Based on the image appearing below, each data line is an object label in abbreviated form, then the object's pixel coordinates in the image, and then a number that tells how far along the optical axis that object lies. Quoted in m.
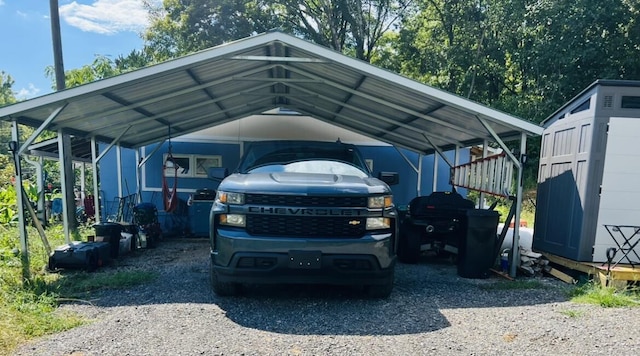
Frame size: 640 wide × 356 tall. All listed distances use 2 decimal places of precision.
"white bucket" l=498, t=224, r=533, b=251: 6.74
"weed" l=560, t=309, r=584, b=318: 3.96
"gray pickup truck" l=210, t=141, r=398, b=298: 3.85
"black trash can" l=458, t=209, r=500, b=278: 5.62
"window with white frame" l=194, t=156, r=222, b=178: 10.29
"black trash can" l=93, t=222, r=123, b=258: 6.45
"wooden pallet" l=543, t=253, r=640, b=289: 4.83
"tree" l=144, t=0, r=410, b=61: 21.02
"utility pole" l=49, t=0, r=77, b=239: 9.15
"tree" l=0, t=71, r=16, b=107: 48.88
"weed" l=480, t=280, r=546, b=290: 5.12
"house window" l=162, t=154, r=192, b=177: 10.23
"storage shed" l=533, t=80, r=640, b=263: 5.13
